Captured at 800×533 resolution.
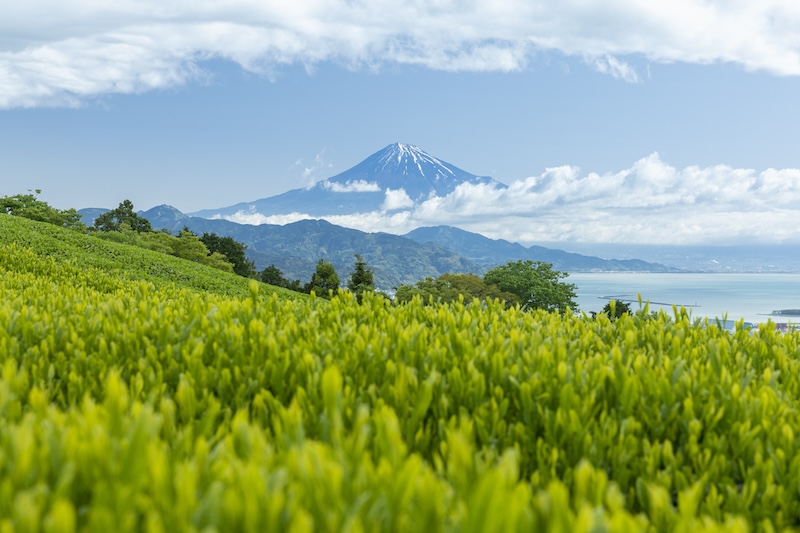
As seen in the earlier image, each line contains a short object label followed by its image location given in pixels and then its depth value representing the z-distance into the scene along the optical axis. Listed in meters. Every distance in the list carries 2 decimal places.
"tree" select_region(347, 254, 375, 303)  90.44
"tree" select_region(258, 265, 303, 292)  106.50
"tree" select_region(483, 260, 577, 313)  94.31
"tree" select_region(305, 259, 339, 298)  102.06
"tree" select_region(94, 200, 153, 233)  122.19
